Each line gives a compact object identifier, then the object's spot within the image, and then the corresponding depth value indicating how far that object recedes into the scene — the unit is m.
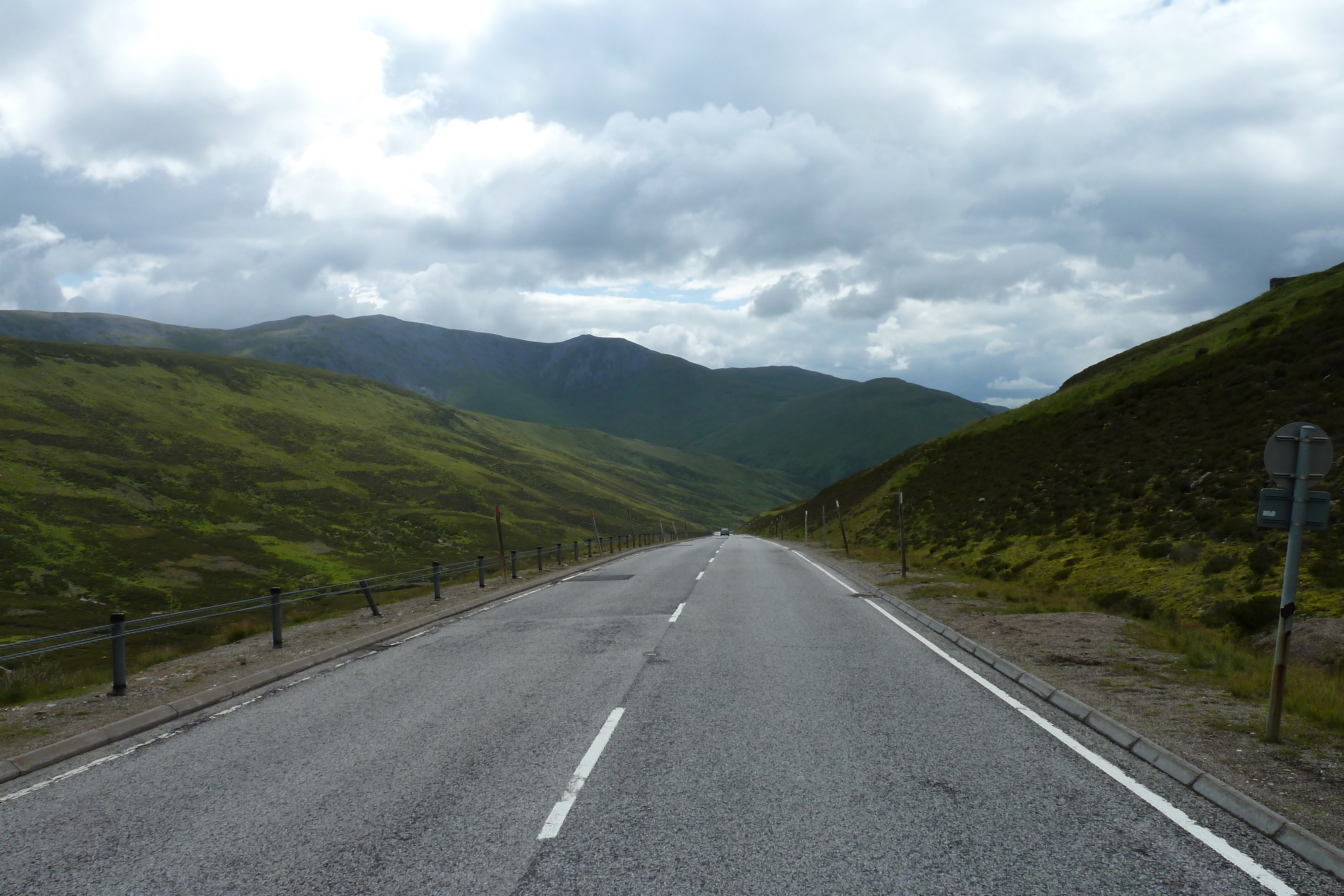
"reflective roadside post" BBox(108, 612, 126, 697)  9.77
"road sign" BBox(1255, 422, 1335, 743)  6.51
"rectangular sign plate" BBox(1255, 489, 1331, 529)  6.51
